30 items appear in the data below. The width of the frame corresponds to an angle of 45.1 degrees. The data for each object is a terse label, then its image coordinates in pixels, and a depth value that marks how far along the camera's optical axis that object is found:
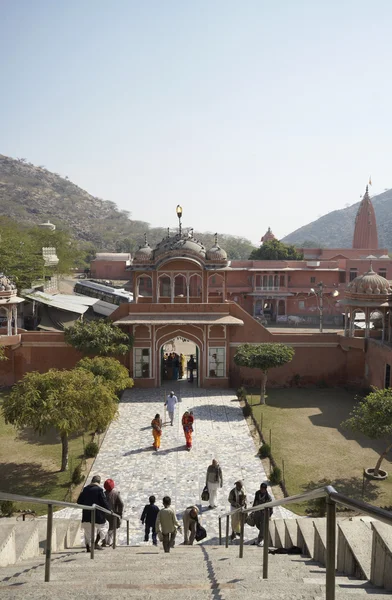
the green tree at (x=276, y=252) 53.75
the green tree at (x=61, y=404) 12.49
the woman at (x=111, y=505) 8.69
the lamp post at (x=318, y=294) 41.72
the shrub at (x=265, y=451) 14.04
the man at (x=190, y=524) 9.01
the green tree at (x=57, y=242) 47.59
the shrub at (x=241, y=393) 20.08
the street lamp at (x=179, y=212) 23.19
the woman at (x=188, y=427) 14.55
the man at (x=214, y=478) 10.98
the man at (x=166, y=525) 8.15
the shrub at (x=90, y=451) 14.09
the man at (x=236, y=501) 9.43
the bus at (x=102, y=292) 37.06
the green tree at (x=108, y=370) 17.27
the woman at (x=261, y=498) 9.10
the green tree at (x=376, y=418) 12.58
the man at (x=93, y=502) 7.67
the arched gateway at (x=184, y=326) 21.80
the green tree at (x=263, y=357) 19.25
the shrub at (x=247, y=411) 17.98
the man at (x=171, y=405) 16.86
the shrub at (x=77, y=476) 12.27
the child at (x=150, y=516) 9.30
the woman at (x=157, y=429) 14.42
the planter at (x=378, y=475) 12.79
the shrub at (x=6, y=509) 10.77
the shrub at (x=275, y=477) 12.42
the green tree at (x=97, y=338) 19.92
